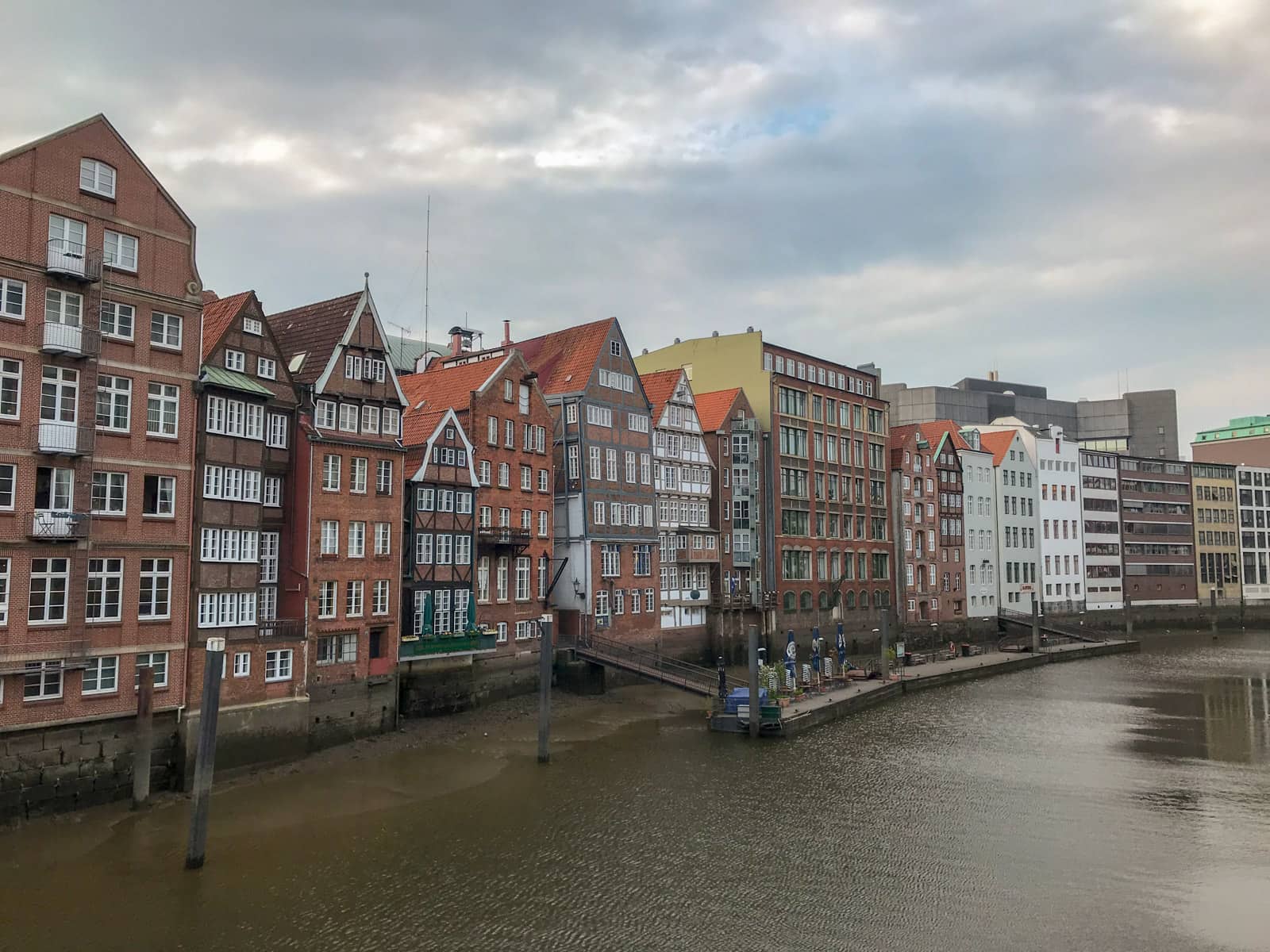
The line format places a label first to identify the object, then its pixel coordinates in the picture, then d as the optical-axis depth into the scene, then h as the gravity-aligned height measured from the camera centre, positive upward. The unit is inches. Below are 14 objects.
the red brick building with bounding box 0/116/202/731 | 1215.6 +195.9
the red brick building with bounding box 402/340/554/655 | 2054.6 +211.3
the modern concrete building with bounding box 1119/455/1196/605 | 4778.5 +167.2
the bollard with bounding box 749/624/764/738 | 1827.0 -268.8
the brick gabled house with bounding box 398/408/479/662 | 1845.5 +49.1
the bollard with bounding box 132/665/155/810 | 1267.2 -227.8
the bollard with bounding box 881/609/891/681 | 2480.3 -253.0
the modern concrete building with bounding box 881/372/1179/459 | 5698.8 +1011.1
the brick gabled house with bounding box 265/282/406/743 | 1614.2 +104.4
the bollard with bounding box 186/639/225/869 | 1069.8 -216.6
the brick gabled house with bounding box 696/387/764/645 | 2874.0 +206.1
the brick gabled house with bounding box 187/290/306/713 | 1419.8 +101.2
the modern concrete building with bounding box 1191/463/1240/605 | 5044.3 +195.3
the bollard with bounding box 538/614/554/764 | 1573.6 -224.9
